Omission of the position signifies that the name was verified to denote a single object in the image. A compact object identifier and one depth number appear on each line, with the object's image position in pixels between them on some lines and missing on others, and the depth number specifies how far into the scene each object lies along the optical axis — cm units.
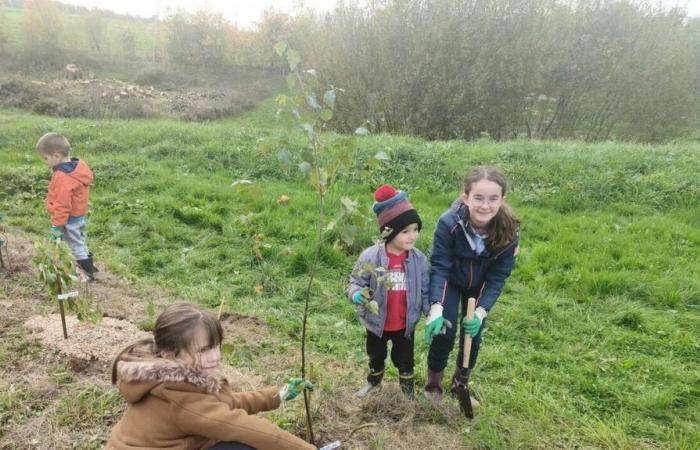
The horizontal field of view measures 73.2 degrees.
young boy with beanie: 266
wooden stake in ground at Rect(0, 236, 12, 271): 447
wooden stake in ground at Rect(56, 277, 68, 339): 315
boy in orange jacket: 433
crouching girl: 178
